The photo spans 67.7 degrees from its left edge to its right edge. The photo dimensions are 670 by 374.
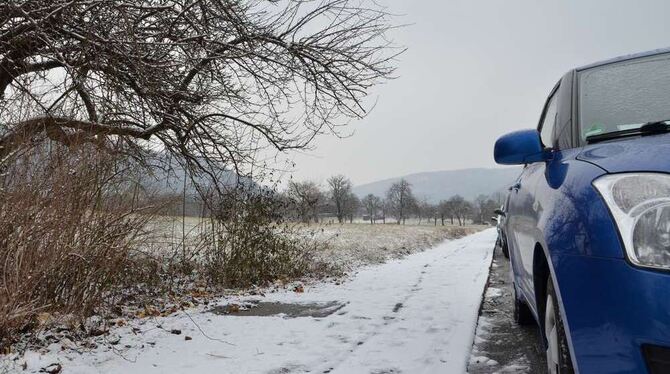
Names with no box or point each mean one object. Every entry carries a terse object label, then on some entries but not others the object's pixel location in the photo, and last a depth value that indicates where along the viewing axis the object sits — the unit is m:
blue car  1.49
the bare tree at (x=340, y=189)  88.75
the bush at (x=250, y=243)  7.57
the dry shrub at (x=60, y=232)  3.58
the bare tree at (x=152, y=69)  4.73
